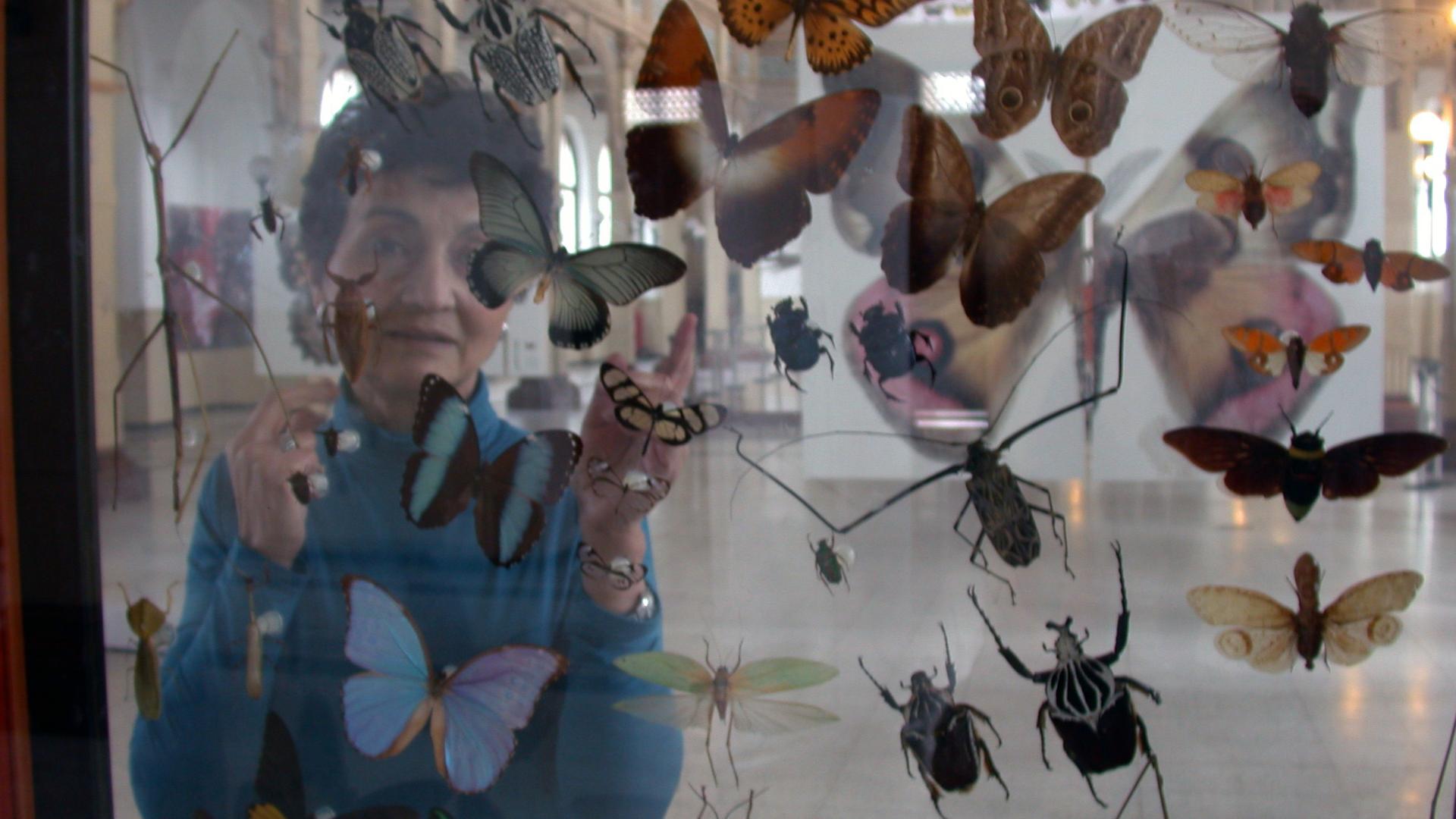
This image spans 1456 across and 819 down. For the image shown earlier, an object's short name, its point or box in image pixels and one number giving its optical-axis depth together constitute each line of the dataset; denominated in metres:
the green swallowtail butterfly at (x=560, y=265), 1.00
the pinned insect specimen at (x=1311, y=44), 0.90
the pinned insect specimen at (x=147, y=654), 1.17
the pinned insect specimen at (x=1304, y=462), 0.90
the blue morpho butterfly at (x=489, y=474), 1.04
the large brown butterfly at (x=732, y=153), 0.96
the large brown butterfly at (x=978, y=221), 0.93
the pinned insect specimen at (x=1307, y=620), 0.91
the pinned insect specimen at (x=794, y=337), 0.99
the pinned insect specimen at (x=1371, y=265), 0.90
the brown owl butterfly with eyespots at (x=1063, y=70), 0.92
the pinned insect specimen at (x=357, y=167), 1.09
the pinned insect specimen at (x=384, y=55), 1.07
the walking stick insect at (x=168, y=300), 1.14
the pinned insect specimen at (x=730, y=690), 1.01
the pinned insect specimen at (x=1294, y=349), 0.91
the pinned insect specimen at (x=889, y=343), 0.97
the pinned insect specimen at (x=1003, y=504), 0.96
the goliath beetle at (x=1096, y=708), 0.94
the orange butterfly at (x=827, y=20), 0.95
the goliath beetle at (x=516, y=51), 1.03
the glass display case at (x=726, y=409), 0.92
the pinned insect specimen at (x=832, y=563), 0.99
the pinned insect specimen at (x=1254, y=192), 0.91
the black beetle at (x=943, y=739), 0.97
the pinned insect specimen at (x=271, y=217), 1.12
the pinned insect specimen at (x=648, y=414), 1.01
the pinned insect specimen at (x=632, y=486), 1.02
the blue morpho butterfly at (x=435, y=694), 1.06
